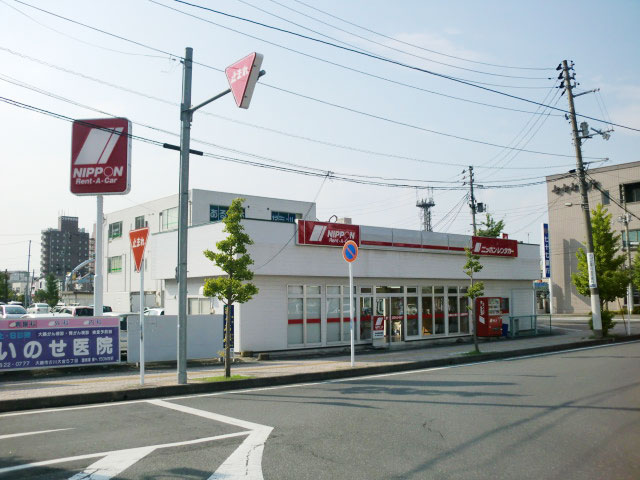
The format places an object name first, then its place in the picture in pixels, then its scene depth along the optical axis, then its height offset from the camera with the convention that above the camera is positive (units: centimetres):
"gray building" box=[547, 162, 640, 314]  5156 +708
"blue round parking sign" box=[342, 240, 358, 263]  1503 +117
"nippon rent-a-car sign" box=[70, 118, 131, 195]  1819 +460
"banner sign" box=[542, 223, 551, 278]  5125 +386
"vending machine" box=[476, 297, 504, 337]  2494 -118
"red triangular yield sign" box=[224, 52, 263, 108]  1072 +436
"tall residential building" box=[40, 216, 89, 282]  16112 +1549
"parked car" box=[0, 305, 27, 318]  3441 -84
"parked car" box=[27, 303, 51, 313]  4334 -95
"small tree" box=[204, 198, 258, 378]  1325 +69
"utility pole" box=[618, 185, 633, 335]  4685 +649
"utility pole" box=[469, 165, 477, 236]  3906 +611
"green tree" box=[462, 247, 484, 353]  1938 +24
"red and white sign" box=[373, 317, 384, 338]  2105 -132
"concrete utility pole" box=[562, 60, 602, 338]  2470 +351
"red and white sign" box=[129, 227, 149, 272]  1193 +118
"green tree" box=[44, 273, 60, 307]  6380 +73
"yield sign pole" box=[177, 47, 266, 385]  1202 +235
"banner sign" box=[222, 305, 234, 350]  1755 -101
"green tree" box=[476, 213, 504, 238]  4909 +578
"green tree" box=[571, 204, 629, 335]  2688 +106
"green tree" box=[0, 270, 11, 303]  7050 +147
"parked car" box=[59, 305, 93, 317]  2341 -60
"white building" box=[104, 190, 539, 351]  1964 +56
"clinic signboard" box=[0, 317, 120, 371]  1346 -116
